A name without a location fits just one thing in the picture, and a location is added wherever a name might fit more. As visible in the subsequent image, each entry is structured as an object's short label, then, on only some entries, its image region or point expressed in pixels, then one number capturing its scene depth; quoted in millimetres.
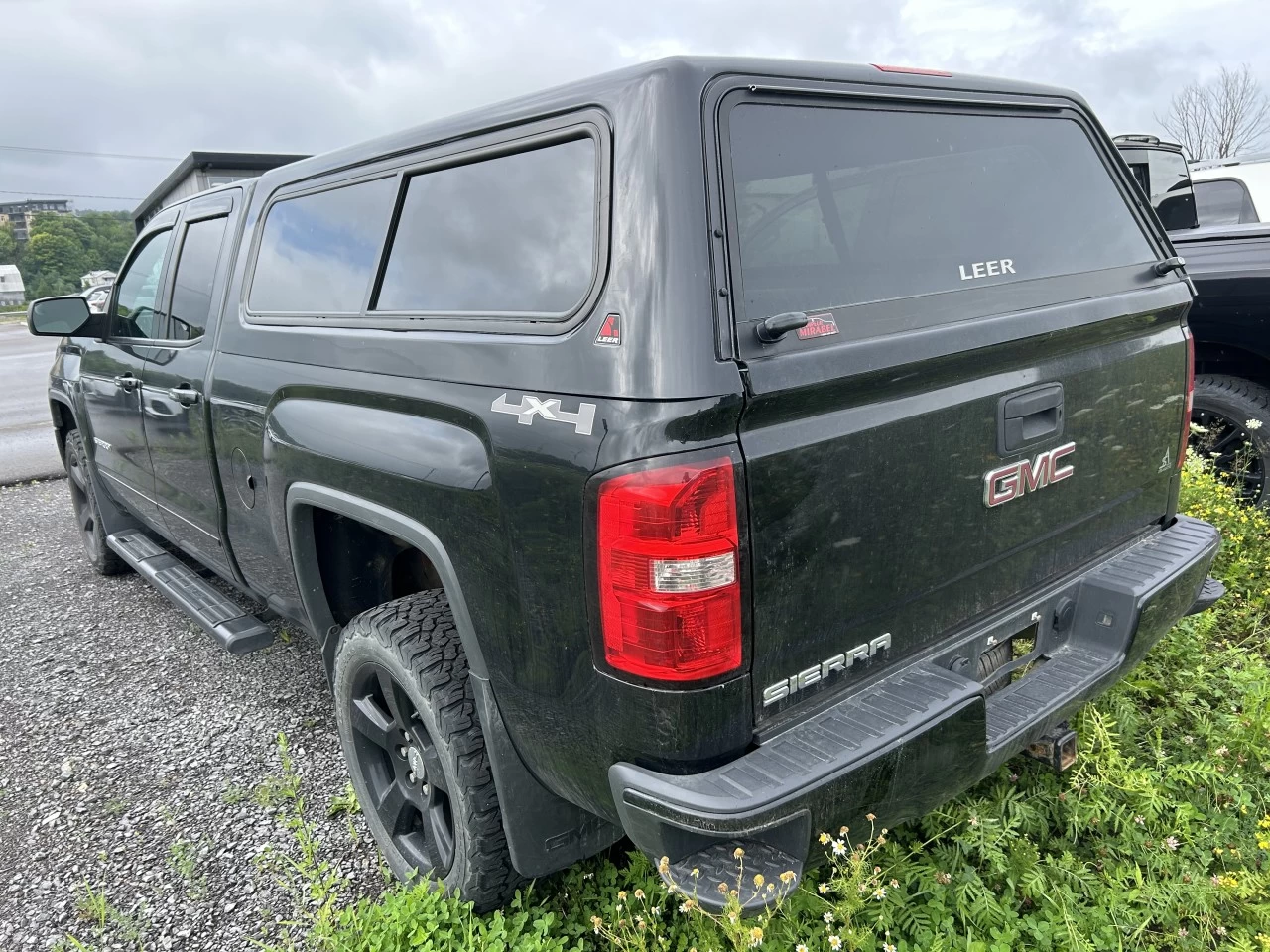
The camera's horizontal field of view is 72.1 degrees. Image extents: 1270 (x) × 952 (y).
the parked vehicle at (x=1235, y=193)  7344
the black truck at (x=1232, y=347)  4016
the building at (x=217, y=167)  19031
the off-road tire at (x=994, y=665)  2221
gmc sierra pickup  1619
